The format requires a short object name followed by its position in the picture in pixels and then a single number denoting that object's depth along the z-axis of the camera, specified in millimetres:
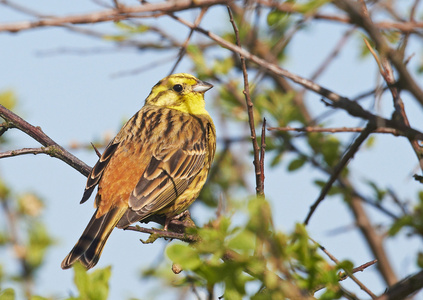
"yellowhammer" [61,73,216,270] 8531
